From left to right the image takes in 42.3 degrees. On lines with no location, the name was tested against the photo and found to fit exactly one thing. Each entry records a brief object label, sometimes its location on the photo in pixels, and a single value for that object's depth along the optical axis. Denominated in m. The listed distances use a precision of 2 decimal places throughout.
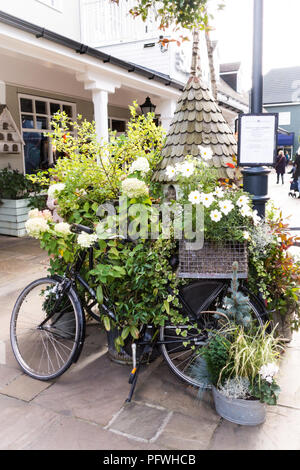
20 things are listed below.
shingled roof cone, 3.58
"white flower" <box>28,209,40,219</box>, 2.88
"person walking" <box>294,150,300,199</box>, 11.58
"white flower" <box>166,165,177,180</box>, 2.63
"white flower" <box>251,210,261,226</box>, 2.60
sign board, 2.95
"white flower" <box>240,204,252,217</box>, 2.46
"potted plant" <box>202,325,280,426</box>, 2.18
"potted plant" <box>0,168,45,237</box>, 7.48
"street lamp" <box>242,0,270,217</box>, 2.97
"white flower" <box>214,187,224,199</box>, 2.47
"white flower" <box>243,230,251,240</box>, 2.43
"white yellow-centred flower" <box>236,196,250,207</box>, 2.47
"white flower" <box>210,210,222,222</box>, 2.41
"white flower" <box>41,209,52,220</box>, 2.90
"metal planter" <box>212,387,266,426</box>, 2.25
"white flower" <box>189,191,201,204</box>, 2.44
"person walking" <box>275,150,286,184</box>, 16.54
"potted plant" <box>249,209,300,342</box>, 2.72
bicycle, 2.66
